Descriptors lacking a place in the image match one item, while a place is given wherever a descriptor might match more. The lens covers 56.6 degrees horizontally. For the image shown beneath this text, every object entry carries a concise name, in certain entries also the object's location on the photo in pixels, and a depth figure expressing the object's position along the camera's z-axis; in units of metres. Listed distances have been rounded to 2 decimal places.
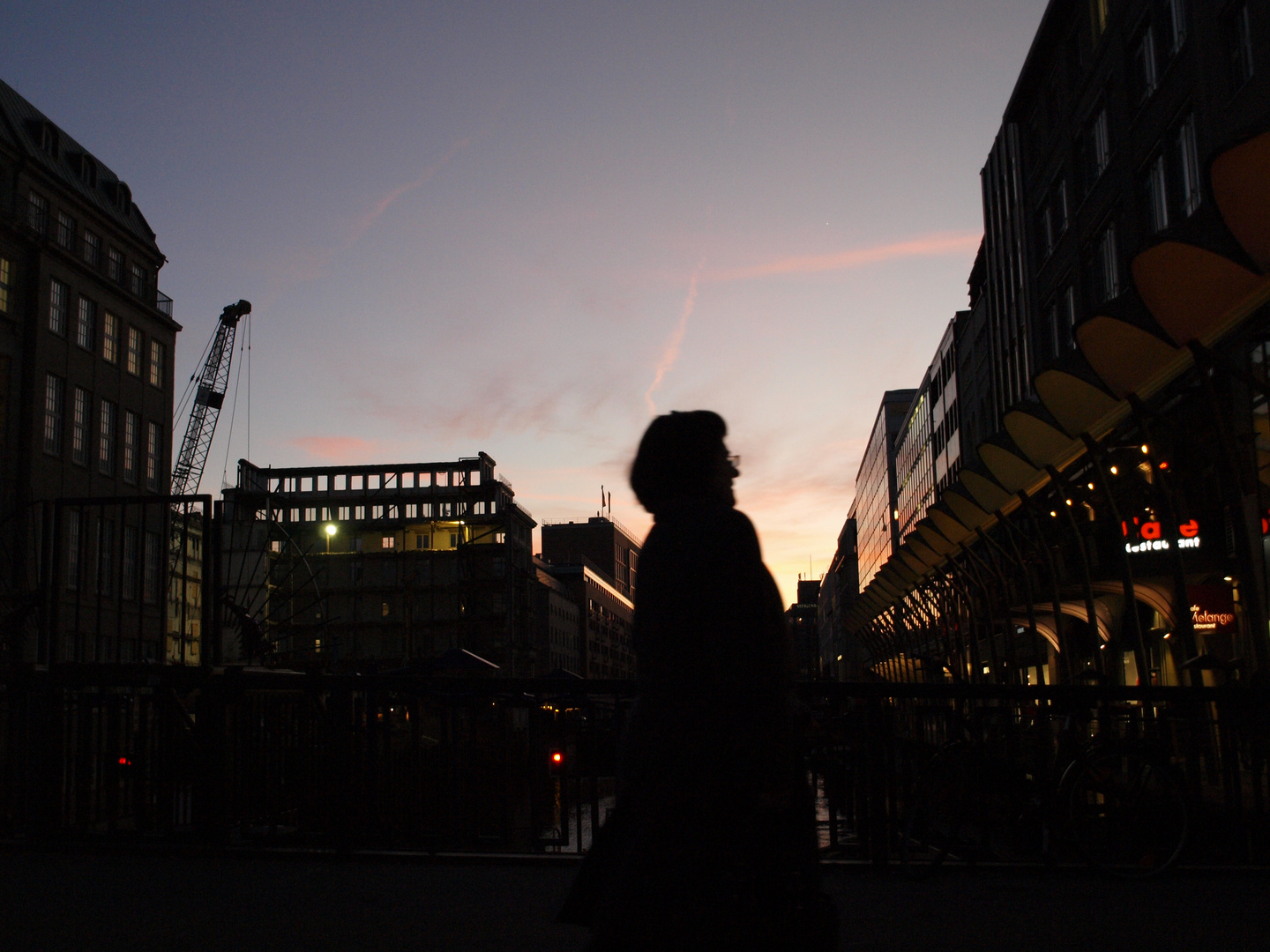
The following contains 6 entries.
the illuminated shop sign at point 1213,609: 19.39
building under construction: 96.81
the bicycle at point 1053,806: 7.16
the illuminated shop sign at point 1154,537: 16.89
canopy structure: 7.82
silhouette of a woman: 3.03
